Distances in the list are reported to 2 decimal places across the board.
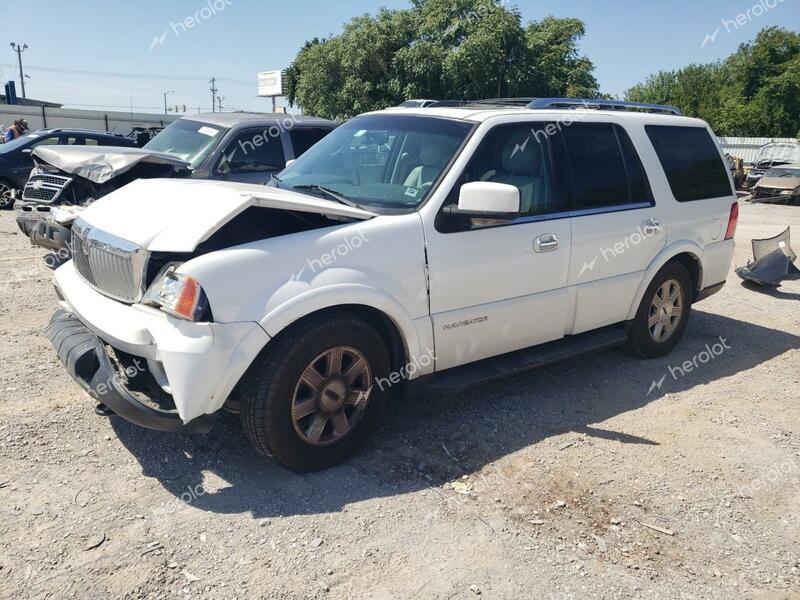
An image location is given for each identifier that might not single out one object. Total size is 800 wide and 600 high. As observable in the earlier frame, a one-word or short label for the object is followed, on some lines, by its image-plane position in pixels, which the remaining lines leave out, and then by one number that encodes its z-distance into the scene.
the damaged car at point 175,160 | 6.50
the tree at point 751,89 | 38.25
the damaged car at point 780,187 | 20.17
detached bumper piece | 8.33
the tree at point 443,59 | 23.94
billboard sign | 34.27
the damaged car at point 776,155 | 25.15
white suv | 3.09
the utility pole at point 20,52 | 76.25
